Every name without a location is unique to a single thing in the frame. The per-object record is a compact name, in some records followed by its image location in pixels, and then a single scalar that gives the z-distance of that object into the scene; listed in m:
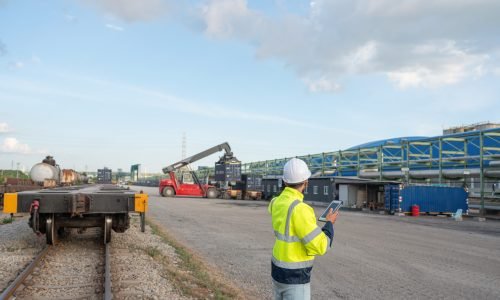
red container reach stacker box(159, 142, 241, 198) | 44.03
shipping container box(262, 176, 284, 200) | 48.08
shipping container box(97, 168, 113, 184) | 47.81
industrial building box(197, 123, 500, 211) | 29.80
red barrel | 28.98
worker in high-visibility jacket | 3.16
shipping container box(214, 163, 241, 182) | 45.25
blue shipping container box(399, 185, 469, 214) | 29.72
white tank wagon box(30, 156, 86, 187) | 23.63
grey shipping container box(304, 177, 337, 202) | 37.03
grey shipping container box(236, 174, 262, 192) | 47.97
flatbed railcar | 8.70
